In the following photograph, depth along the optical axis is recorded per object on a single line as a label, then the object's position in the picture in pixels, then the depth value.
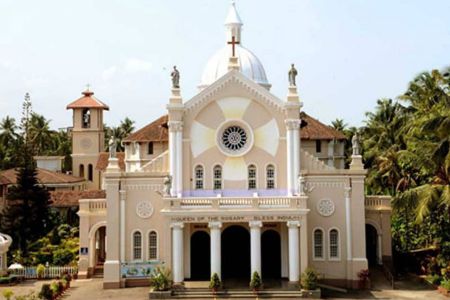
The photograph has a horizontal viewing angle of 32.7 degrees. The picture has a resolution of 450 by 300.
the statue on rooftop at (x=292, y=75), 39.38
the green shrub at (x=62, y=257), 44.72
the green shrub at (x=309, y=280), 35.38
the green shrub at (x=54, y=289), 34.53
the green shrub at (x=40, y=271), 42.45
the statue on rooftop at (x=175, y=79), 39.53
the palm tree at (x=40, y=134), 85.88
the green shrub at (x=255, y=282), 35.44
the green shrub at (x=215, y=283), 35.59
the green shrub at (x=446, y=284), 35.22
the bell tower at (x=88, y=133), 68.31
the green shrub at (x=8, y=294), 29.26
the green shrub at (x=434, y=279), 37.96
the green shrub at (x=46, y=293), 33.09
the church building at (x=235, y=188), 39.00
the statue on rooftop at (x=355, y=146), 39.25
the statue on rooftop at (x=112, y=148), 39.50
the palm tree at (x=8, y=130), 81.25
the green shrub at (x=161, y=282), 35.44
